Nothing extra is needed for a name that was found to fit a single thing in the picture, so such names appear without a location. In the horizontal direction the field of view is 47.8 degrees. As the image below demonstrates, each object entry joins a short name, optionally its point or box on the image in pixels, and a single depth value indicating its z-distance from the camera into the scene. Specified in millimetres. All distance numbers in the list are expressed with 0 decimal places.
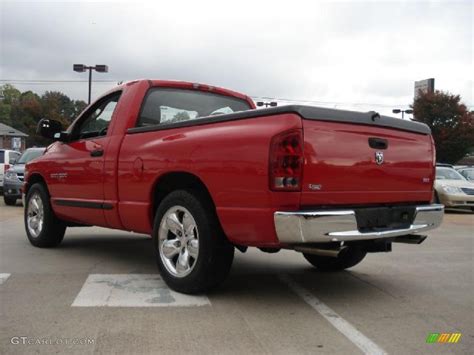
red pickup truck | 3947
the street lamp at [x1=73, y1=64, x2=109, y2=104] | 32562
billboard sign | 48859
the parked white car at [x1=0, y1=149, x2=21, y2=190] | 17391
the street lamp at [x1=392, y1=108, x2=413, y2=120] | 42788
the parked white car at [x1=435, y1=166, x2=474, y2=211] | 15234
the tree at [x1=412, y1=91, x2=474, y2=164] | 44438
